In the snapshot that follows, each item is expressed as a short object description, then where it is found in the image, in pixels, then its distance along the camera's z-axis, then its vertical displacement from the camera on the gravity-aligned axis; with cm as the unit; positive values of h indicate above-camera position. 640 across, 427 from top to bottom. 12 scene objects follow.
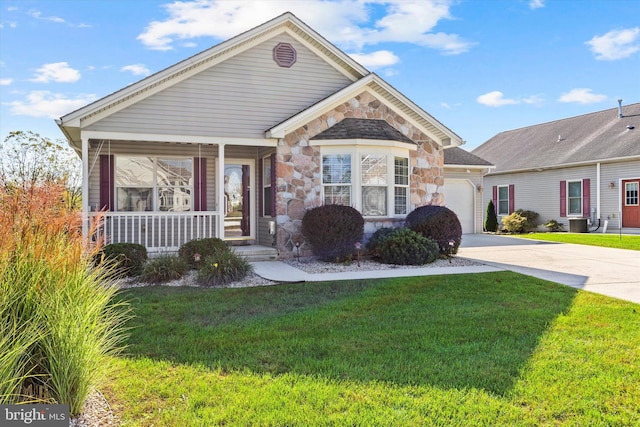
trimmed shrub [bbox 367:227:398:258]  1046 -72
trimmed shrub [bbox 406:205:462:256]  1073 -44
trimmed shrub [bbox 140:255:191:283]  816 -113
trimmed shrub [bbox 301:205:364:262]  998 -50
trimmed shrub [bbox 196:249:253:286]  800 -112
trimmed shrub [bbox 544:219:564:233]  2102 -87
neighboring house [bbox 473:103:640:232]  1862 +175
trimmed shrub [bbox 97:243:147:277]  839 -92
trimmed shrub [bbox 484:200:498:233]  2188 -60
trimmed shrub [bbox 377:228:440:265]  1001 -92
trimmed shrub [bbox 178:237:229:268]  934 -85
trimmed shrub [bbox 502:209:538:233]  2134 -66
